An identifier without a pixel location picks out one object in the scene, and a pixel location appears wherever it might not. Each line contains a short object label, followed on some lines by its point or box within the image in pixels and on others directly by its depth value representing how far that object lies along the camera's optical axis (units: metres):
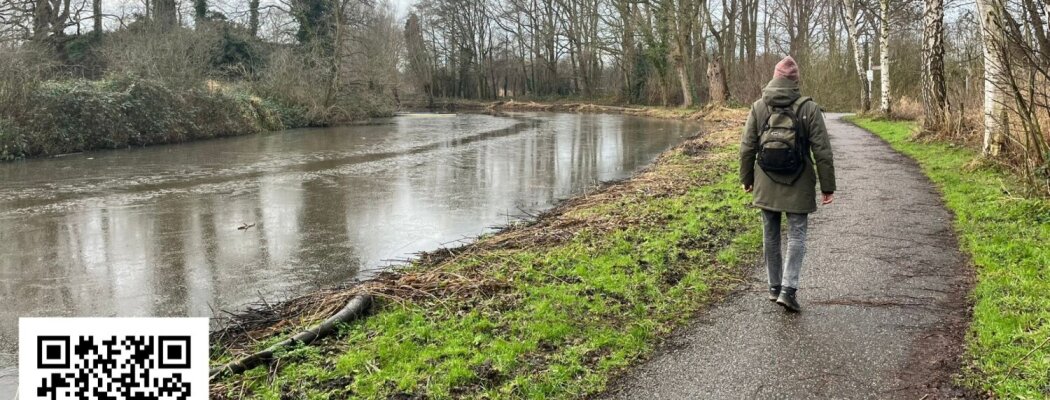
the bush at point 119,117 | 20.00
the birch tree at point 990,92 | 10.68
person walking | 5.12
